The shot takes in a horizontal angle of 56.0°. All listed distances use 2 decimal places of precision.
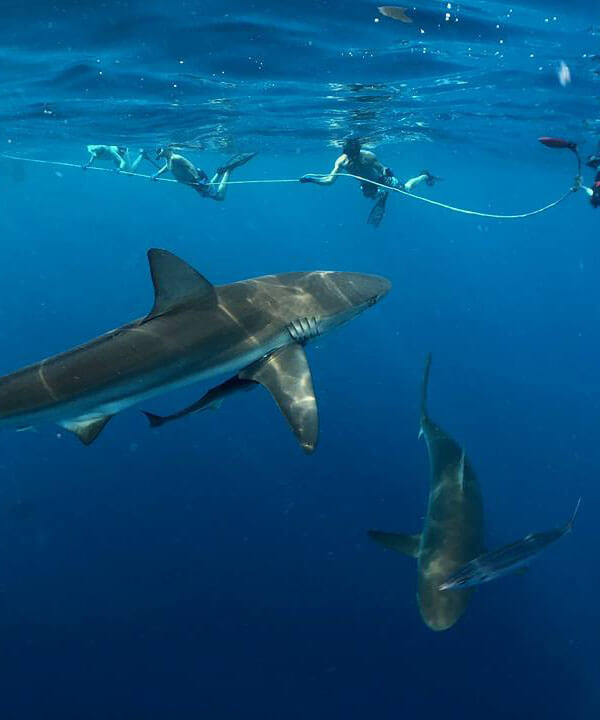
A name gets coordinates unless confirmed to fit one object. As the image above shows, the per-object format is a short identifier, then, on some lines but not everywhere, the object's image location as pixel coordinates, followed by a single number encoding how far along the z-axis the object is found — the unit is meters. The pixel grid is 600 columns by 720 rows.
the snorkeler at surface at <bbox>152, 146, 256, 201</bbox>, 16.47
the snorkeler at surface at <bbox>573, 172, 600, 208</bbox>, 10.59
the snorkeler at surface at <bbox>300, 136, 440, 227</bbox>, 15.41
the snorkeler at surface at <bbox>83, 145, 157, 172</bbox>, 21.34
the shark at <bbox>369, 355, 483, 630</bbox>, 6.12
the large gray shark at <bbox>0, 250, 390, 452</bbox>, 4.90
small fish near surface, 11.66
